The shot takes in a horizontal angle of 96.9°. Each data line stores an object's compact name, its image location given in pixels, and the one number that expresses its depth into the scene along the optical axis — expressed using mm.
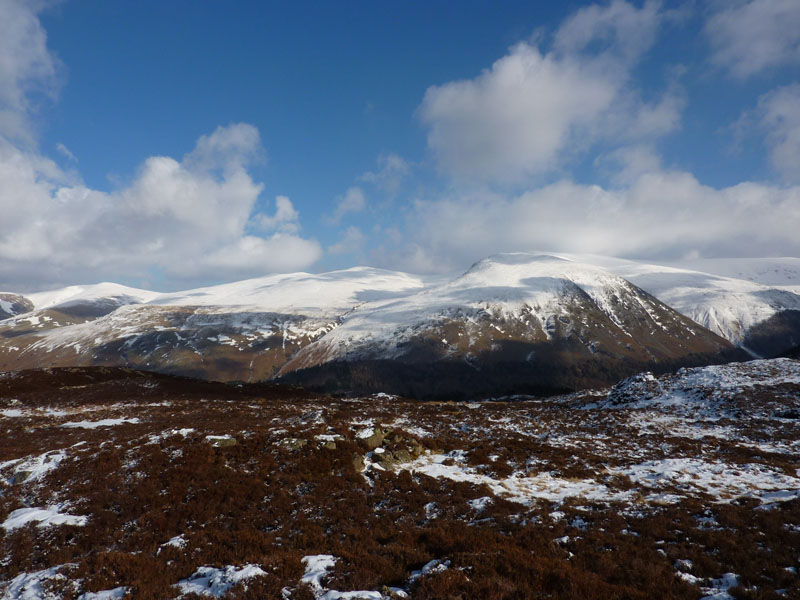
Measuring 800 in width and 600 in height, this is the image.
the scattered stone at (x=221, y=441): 23483
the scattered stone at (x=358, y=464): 21953
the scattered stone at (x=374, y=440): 24486
